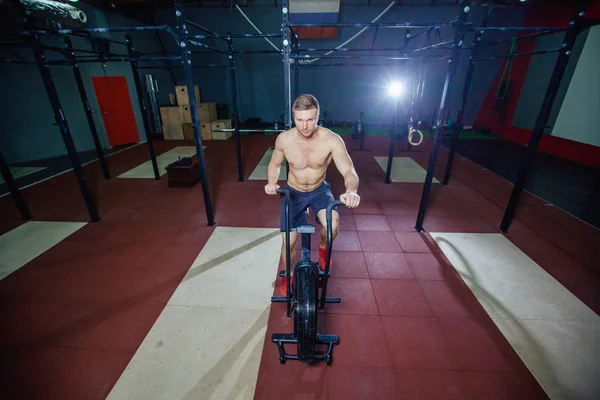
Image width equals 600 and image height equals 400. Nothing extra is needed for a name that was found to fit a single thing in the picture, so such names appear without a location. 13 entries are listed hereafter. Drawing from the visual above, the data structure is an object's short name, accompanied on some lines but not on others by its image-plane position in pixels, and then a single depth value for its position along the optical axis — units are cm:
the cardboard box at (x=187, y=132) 940
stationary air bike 175
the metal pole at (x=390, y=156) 502
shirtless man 234
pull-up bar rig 280
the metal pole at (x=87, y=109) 427
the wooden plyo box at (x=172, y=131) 941
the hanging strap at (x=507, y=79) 918
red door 787
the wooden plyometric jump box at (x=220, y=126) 940
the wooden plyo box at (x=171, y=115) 923
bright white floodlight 525
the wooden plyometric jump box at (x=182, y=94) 882
